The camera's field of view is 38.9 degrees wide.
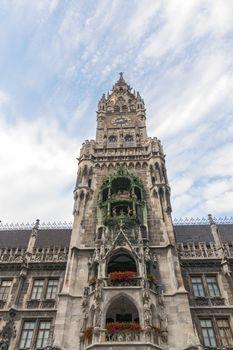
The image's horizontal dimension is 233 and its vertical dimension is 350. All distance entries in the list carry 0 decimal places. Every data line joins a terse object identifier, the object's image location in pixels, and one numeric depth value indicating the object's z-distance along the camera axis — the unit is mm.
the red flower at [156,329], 19078
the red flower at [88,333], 19062
